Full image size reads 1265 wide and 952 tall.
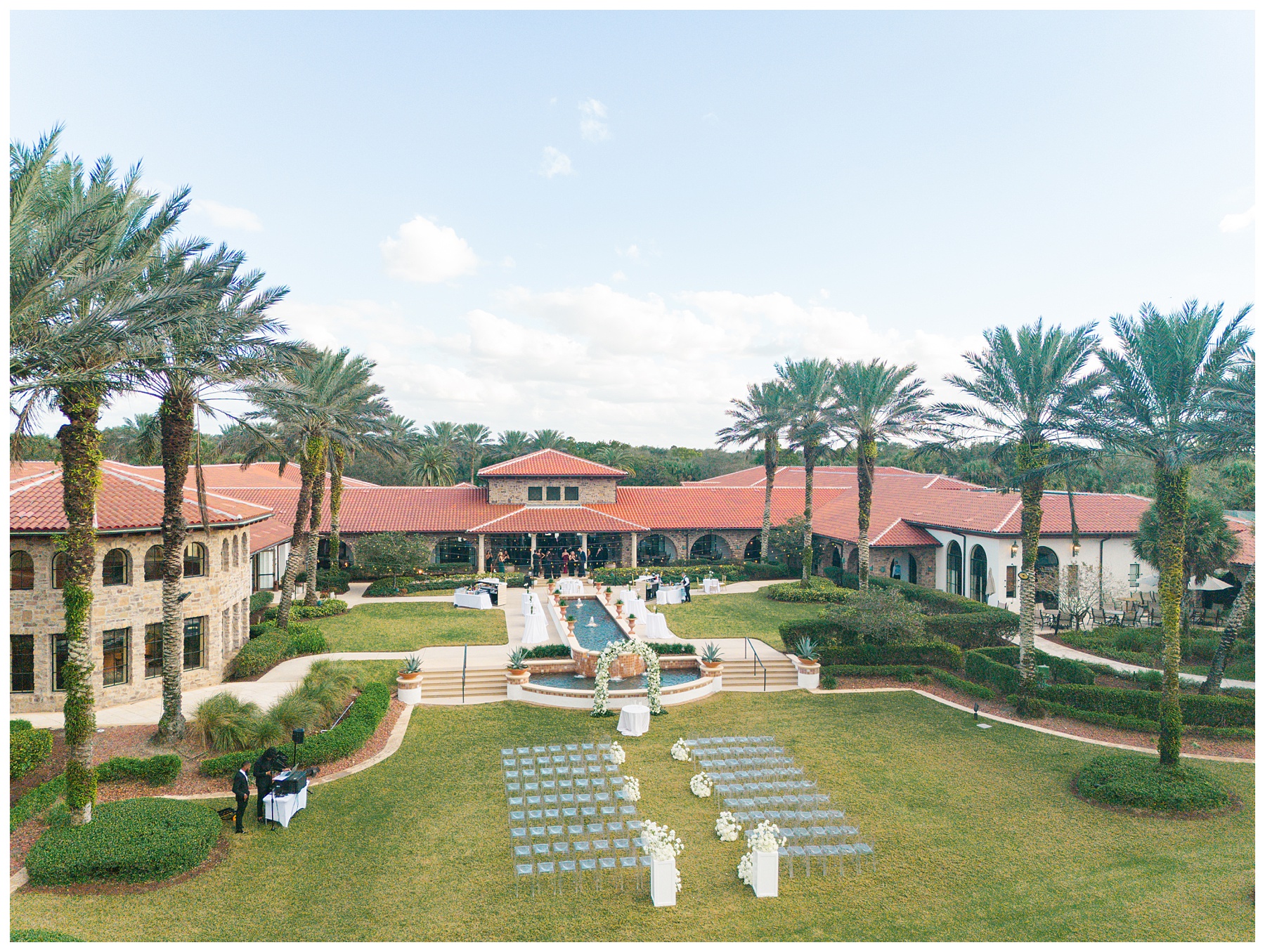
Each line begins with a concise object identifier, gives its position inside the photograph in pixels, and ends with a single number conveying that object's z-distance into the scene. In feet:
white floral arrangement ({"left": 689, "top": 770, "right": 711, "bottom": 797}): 52.19
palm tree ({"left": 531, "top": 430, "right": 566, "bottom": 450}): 254.68
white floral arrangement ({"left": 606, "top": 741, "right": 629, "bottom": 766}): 57.67
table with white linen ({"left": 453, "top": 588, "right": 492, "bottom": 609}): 120.47
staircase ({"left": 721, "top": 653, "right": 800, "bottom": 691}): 82.79
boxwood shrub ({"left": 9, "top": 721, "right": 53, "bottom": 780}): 51.13
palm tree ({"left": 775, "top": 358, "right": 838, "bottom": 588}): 134.62
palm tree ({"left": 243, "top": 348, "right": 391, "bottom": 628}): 96.53
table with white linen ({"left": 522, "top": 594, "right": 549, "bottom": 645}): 95.96
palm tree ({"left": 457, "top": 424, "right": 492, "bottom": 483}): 259.80
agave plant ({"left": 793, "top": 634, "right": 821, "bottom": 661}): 82.99
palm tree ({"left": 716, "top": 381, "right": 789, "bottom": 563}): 147.13
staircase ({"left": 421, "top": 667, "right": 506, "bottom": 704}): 76.79
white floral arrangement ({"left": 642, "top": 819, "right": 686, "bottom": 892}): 38.47
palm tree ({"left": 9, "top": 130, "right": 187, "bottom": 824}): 38.65
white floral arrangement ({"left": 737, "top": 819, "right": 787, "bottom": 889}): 40.09
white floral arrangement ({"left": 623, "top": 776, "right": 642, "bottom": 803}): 49.90
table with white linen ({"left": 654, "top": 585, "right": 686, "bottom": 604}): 126.11
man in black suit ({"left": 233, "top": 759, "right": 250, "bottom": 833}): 46.93
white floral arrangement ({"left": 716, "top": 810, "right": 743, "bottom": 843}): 45.44
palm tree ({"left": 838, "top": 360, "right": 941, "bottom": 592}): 117.60
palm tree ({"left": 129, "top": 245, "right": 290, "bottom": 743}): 55.52
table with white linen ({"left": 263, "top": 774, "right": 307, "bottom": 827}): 47.19
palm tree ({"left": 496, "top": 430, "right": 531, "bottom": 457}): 254.88
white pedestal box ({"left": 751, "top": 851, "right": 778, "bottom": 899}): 39.70
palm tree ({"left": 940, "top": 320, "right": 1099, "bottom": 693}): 71.26
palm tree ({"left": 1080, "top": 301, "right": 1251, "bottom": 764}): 54.49
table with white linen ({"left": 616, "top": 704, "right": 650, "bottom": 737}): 65.92
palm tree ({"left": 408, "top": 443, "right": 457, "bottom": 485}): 208.54
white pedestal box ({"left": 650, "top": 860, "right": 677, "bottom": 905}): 38.40
